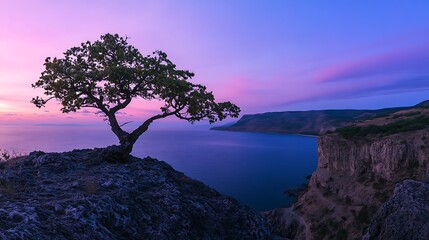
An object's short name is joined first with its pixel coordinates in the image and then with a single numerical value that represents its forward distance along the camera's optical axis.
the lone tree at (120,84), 16.52
